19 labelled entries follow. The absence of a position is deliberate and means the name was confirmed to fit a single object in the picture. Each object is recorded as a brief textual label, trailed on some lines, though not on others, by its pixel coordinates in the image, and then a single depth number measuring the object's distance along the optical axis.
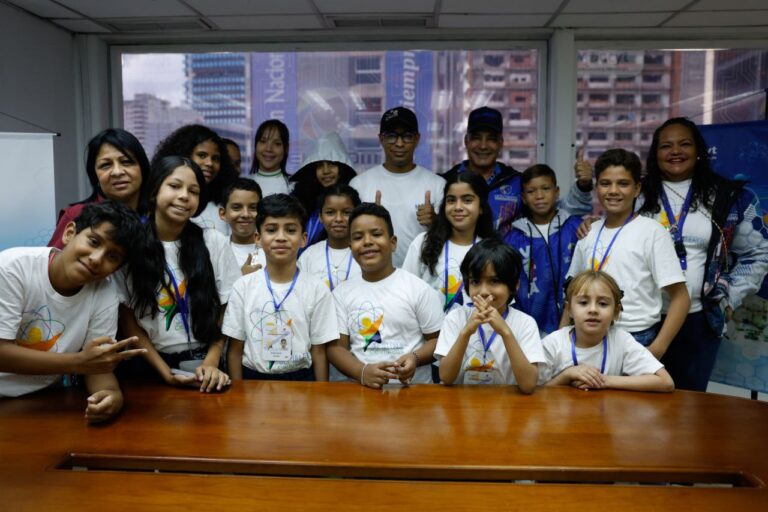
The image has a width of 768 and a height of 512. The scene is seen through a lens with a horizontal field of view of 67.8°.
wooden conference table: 1.19
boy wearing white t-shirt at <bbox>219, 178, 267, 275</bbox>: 2.86
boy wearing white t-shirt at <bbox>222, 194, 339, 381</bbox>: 2.19
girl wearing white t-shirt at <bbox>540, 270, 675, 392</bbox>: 2.05
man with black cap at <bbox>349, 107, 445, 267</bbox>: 3.23
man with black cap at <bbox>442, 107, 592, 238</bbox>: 3.24
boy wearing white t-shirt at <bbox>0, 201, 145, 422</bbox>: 1.70
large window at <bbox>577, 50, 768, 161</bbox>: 4.62
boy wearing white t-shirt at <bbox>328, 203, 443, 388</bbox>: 2.29
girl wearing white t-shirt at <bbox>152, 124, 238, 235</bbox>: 3.08
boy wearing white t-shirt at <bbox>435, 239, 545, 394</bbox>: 2.10
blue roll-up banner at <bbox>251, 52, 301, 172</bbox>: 4.76
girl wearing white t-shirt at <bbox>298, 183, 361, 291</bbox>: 2.76
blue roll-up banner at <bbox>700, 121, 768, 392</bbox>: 3.40
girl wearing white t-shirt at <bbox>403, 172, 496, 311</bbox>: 2.60
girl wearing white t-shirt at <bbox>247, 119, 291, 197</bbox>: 3.55
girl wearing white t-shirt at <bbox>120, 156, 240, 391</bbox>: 2.03
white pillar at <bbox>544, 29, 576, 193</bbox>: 4.41
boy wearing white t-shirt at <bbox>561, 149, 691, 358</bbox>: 2.45
